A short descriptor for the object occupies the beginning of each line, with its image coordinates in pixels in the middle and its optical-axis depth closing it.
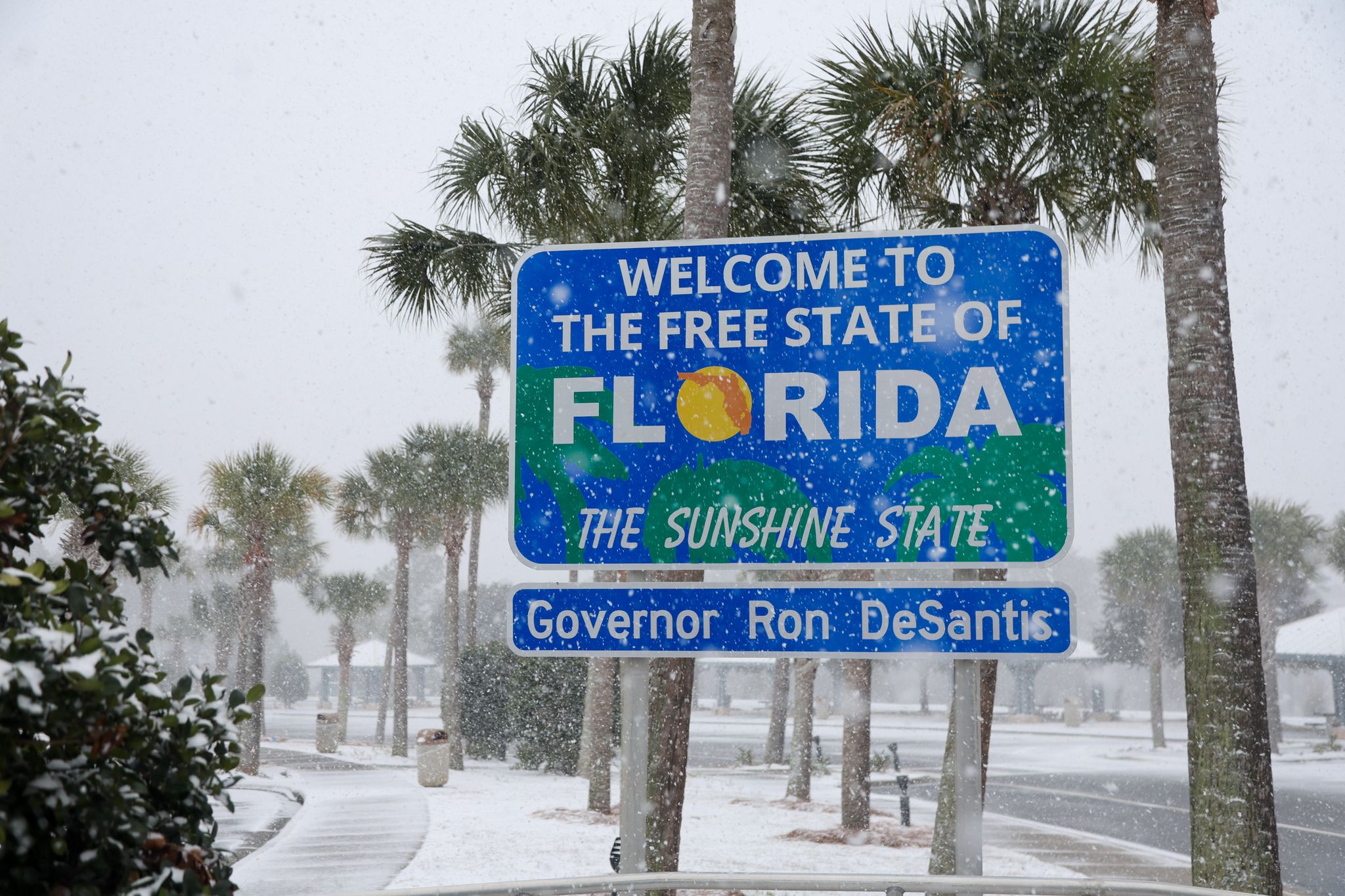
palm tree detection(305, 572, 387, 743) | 42.19
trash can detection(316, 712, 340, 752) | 29.61
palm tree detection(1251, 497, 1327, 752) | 40.94
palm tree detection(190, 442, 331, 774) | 27.22
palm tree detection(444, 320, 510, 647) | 32.28
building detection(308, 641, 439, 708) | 57.97
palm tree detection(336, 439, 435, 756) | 29.30
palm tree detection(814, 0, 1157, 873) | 9.23
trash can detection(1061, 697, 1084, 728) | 48.03
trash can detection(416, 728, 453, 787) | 18.73
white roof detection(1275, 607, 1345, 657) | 40.09
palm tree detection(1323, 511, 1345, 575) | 45.62
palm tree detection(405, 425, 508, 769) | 27.94
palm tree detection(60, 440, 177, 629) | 23.47
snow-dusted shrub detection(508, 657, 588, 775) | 21.58
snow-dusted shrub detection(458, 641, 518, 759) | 24.20
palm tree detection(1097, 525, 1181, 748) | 43.81
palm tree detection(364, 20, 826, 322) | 11.68
